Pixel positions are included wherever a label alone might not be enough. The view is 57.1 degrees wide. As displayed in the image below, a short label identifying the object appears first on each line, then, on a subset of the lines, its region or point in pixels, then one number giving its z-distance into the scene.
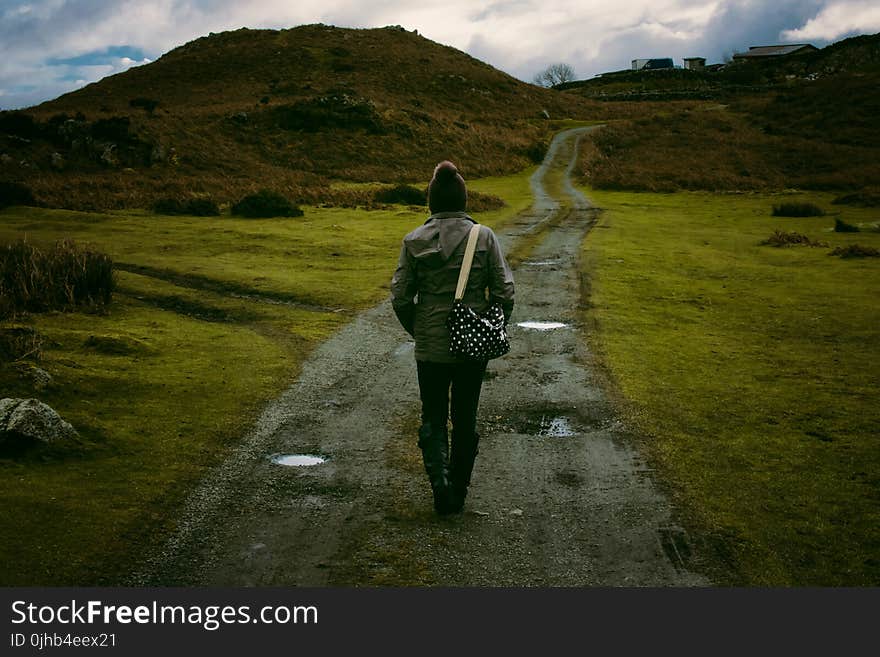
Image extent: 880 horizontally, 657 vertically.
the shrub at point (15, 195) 35.62
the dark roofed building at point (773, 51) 154.90
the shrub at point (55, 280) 17.25
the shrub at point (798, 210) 39.39
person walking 6.58
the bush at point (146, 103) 66.25
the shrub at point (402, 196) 43.31
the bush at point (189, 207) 36.47
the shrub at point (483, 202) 40.07
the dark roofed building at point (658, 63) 168.38
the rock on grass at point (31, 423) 8.43
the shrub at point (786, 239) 30.38
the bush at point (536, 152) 70.19
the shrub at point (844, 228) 33.35
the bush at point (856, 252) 26.83
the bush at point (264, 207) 36.06
